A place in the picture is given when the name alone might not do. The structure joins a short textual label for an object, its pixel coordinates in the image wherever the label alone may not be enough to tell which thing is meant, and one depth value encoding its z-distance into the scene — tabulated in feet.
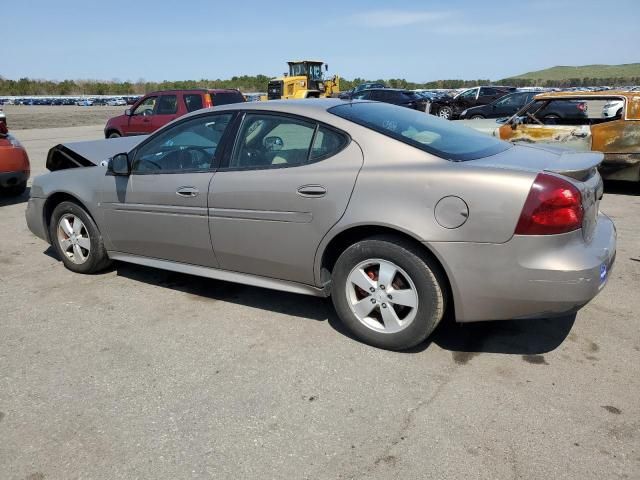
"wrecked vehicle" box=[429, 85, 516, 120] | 76.02
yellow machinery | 91.81
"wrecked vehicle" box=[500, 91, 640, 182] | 25.25
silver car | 9.37
